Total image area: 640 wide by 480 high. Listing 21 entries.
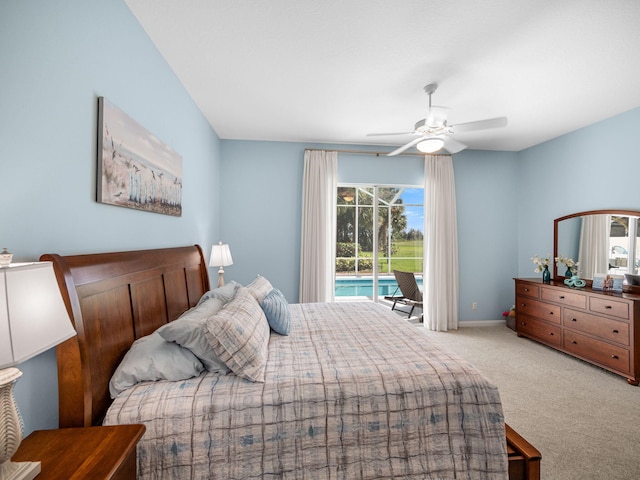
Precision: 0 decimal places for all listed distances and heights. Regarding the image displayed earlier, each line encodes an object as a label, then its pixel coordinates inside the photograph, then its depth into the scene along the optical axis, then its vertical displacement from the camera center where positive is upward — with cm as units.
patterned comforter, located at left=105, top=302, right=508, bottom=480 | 126 -79
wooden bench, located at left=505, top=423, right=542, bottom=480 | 139 -101
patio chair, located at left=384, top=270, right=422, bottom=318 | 473 -68
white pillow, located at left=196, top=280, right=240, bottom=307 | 230 -38
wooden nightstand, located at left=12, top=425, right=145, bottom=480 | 88 -66
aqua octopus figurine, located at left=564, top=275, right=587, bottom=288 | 369 -43
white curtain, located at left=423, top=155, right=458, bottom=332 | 454 +1
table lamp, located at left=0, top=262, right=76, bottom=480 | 66 -20
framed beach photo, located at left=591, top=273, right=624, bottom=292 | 332 -39
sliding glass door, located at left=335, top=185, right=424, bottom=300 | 469 +17
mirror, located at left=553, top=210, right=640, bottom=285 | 330 +8
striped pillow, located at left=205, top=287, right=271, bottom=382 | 147 -50
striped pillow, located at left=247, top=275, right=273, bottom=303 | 226 -34
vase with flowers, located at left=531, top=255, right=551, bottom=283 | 408 -27
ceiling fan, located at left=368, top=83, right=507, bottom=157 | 272 +112
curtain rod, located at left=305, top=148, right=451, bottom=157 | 448 +143
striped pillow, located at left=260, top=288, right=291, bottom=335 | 211 -49
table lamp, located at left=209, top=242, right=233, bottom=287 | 333 -13
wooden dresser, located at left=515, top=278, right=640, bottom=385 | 290 -85
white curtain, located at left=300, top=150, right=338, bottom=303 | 431 +25
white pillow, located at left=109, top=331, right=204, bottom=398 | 139 -58
